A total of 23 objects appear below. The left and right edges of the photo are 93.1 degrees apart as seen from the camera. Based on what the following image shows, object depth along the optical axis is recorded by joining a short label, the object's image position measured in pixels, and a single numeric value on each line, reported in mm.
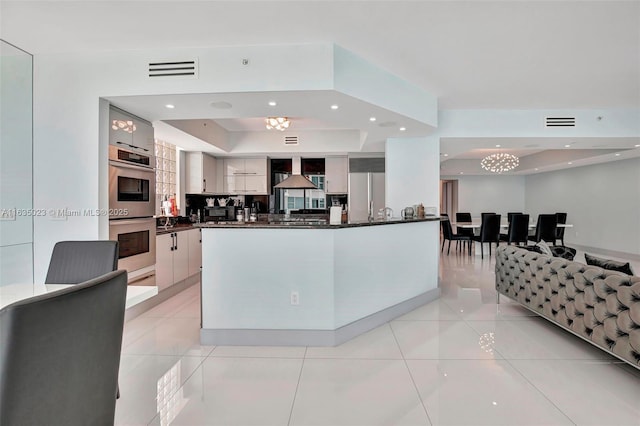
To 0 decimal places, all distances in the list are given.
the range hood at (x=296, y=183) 5109
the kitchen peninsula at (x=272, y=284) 2705
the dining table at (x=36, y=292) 1545
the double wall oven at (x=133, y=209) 3098
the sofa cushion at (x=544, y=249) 3237
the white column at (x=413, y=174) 4707
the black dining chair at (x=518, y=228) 6570
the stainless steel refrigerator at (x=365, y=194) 6043
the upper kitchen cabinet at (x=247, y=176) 6418
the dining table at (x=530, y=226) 7181
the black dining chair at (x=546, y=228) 6934
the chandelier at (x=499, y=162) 7186
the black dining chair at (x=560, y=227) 7465
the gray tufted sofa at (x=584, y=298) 2092
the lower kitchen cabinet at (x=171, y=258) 3889
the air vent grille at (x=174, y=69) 2803
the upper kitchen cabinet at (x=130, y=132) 3106
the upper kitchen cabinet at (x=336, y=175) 6426
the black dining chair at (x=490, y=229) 6590
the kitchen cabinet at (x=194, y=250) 4679
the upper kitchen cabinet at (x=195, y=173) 5777
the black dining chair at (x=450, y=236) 7387
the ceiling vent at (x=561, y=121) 4688
